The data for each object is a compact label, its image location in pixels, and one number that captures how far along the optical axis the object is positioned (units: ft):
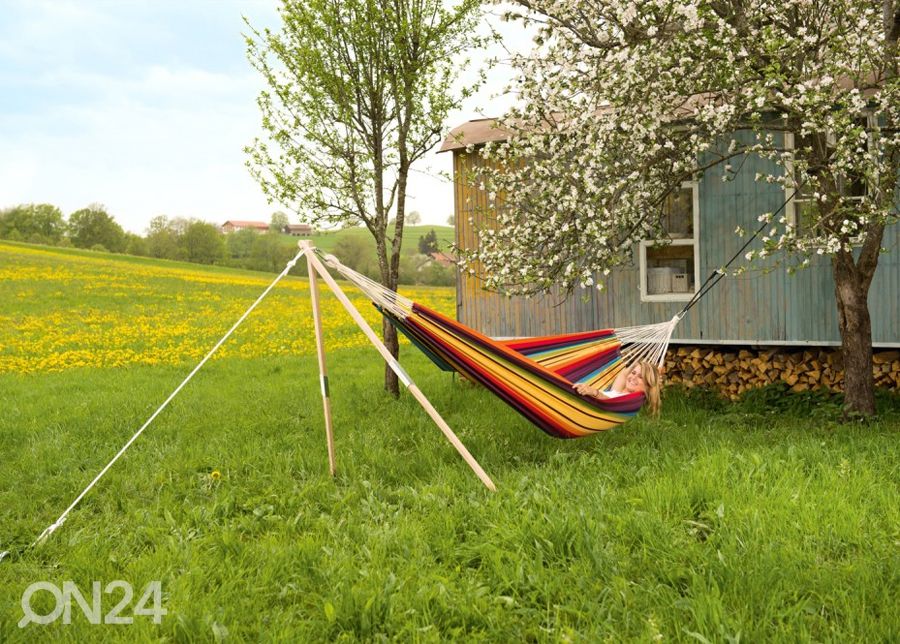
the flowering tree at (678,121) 18.89
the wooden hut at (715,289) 24.93
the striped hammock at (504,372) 15.83
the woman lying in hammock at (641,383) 21.17
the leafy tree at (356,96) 25.40
